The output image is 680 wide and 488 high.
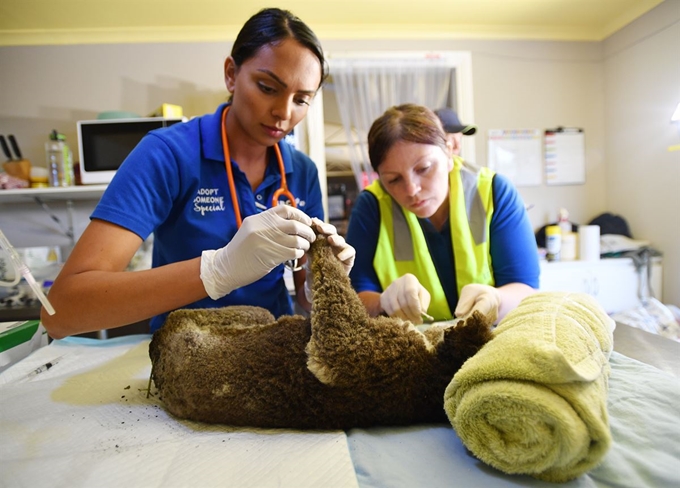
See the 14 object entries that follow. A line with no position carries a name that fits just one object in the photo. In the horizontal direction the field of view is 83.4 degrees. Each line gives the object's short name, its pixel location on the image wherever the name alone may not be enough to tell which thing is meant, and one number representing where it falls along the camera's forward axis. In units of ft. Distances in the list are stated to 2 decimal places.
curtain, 9.16
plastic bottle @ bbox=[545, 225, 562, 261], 8.59
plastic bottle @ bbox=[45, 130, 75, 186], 7.57
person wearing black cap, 4.92
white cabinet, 8.28
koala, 1.78
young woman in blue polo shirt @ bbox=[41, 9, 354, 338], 2.22
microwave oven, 7.32
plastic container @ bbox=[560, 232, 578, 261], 8.66
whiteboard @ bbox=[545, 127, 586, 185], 9.65
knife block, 7.64
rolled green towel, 1.32
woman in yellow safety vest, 3.56
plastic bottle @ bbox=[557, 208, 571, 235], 9.04
